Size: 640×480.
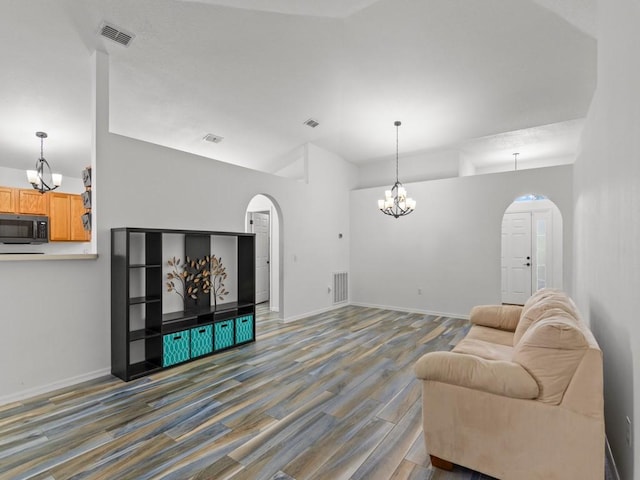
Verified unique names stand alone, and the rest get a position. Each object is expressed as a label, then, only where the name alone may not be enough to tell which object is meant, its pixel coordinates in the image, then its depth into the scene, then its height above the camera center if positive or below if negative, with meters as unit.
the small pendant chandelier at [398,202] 5.29 +0.68
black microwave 5.19 +0.24
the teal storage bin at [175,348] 3.55 -1.19
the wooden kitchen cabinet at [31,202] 5.45 +0.70
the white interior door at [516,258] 7.75 -0.40
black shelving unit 3.32 -0.90
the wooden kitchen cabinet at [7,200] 5.29 +0.71
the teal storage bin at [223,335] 4.06 -1.19
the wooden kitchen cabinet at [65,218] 5.80 +0.46
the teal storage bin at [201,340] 3.81 -1.19
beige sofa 1.58 -0.90
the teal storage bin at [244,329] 4.35 -1.19
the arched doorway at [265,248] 6.72 -0.12
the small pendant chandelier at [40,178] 4.07 +0.84
